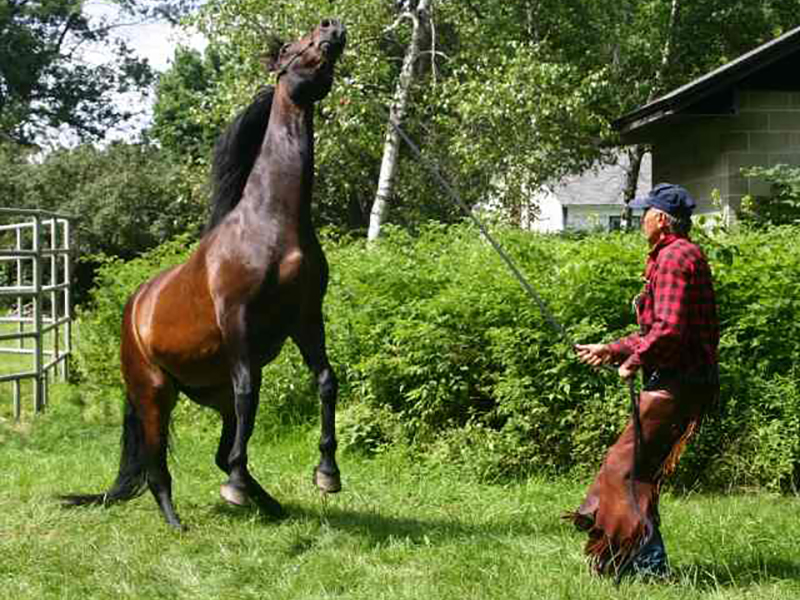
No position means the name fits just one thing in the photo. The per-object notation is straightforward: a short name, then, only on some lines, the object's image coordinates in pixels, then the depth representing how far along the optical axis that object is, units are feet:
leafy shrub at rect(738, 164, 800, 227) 38.42
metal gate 33.96
